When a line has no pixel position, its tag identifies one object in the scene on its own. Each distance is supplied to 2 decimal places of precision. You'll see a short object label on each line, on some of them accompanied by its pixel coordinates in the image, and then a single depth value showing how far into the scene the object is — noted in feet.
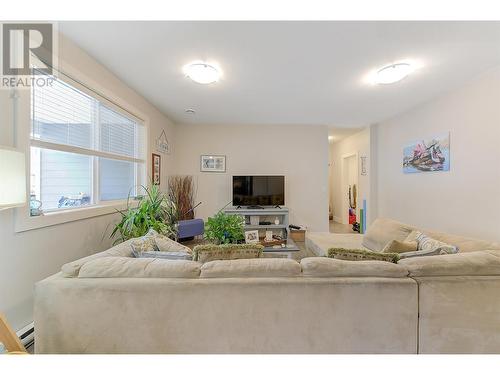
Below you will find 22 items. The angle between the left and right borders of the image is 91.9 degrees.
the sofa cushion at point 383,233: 8.69
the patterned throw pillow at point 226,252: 5.28
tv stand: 15.20
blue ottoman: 13.38
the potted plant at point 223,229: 8.72
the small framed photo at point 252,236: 9.63
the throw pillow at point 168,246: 6.18
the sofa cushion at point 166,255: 5.47
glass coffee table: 9.27
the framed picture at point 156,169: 12.82
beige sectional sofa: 4.49
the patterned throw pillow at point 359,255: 5.26
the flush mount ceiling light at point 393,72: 7.91
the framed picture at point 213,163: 16.46
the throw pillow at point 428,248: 5.64
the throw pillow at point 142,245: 6.00
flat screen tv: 15.81
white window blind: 6.43
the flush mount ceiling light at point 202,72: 7.95
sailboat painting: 10.44
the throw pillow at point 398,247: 6.48
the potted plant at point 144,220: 8.27
